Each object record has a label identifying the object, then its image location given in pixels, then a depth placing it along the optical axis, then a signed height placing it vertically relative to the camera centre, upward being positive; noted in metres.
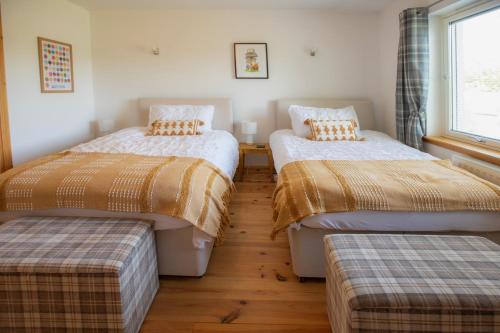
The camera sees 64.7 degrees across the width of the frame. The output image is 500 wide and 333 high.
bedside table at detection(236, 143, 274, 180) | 4.35 -0.28
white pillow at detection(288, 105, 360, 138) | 4.08 +0.10
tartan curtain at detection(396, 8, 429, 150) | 3.46 +0.42
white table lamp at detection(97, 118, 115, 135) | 4.61 +0.10
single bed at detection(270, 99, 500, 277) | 2.03 -0.54
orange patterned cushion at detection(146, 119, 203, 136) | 4.03 +0.03
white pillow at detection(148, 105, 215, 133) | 4.28 +0.19
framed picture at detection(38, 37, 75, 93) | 3.72 +0.69
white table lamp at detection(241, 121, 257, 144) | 4.47 +0.00
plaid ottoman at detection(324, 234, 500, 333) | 1.31 -0.58
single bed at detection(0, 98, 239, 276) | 2.13 -0.20
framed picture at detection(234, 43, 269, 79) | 4.59 +0.77
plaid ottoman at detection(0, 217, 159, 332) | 1.59 -0.61
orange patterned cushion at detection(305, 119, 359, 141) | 3.80 -0.06
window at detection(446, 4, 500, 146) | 2.92 +0.34
